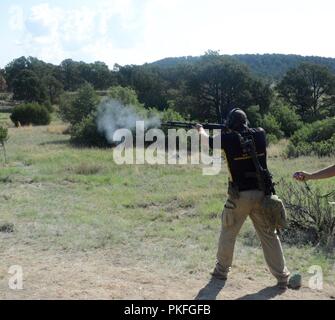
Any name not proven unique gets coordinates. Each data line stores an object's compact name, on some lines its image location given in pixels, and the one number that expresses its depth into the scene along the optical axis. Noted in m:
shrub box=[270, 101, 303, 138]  32.98
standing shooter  4.49
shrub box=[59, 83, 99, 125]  28.34
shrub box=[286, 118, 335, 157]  18.83
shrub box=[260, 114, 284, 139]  29.56
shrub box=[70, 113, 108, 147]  22.52
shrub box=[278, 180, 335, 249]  6.38
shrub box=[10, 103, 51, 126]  35.75
